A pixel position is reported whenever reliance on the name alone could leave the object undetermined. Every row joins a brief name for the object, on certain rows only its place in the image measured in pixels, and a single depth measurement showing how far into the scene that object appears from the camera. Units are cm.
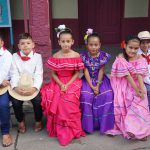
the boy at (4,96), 340
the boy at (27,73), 348
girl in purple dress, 355
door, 790
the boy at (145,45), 382
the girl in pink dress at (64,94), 342
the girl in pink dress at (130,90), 346
